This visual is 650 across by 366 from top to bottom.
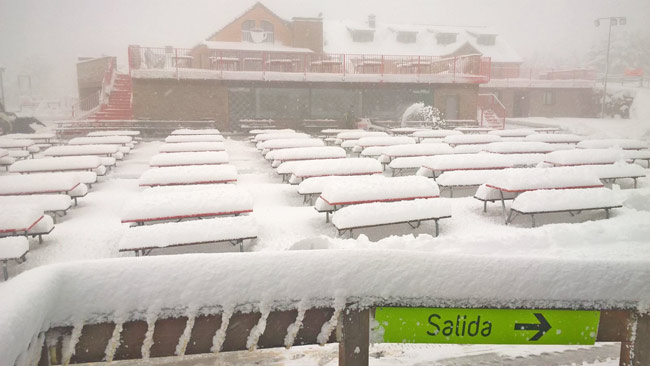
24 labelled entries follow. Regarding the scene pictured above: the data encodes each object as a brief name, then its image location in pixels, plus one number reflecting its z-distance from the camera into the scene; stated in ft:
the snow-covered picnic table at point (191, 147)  47.80
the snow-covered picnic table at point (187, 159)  39.50
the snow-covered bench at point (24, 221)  22.63
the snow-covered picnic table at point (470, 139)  54.70
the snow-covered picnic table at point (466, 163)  36.52
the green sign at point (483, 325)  6.45
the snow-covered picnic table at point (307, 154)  42.34
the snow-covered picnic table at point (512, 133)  61.16
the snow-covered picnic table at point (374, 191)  27.58
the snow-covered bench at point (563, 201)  26.61
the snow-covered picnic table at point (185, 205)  24.68
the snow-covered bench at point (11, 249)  20.54
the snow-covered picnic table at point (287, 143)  49.39
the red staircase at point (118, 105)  78.33
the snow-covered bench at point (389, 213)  24.44
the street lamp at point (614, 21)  101.30
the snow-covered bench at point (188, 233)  21.38
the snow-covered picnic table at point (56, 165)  37.60
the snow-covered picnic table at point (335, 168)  34.76
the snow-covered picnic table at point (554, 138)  55.06
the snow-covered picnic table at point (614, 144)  46.32
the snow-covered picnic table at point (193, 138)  55.26
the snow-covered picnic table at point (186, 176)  32.81
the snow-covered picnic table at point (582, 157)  38.55
